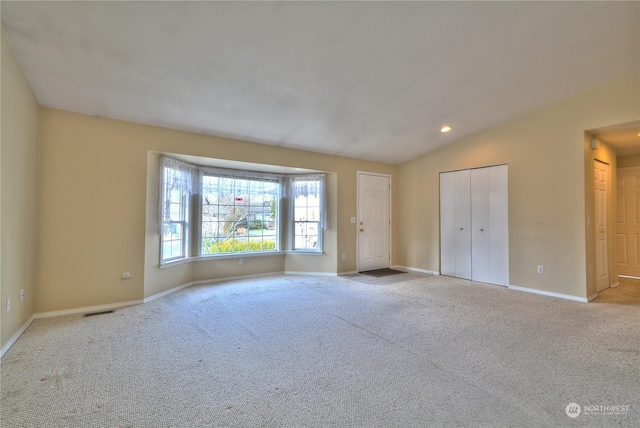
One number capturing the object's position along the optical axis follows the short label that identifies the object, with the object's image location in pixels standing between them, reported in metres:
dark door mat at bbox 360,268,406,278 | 5.60
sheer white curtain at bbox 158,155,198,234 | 4.02
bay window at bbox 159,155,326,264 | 4.36
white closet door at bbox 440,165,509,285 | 4.71
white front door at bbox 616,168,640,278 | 5.15
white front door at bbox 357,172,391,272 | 5.89
